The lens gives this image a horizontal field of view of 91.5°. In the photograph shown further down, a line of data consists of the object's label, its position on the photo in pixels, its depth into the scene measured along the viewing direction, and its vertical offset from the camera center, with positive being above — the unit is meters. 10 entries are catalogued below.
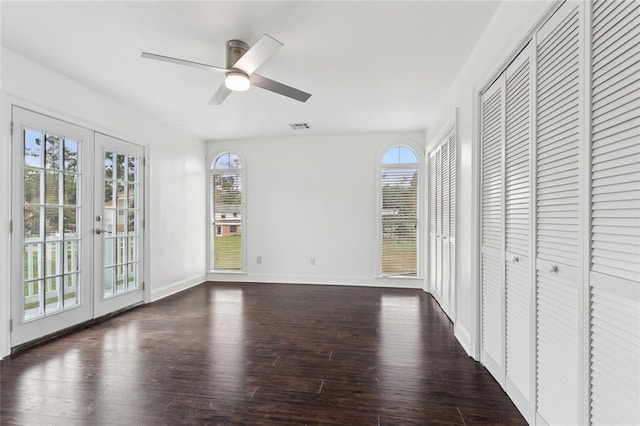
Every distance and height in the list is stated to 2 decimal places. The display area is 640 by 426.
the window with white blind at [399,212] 5.14 +0.00
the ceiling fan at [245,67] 2.04 +1.05
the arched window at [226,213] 5.68 -0.03
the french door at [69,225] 2.73 -0.15
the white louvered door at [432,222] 4.43 -0.14
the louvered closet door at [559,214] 1.33 +0.00
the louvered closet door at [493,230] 2.13 -0.13
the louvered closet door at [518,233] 1.77 -0.12
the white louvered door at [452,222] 3.35 -0.10
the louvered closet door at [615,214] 1.03 +0.00
